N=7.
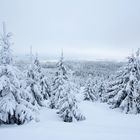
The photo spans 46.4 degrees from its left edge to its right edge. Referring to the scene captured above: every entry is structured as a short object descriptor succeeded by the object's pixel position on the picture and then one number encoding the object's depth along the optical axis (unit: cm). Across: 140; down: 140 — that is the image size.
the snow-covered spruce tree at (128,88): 1847
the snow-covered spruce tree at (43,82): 2642
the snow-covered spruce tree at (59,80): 2022
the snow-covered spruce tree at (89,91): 3678
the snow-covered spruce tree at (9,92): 1077
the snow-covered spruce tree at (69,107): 1648
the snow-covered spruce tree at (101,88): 4344
